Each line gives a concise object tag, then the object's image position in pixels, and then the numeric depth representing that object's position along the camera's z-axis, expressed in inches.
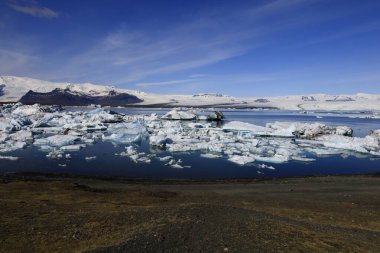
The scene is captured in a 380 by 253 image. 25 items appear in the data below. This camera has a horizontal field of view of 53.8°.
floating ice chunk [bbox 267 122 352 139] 1261.1
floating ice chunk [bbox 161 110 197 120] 2149.5
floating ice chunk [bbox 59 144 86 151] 900.3
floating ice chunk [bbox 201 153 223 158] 840.1
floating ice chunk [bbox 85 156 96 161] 778.9
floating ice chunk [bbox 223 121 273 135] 1299.0
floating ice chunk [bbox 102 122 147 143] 1090.7
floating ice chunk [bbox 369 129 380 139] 1205.7
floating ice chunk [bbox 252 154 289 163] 796.0
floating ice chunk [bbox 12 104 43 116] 2054.6
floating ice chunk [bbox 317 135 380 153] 975.0
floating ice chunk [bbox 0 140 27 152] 871.1
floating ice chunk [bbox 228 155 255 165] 771.0
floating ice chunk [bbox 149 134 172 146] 975.0
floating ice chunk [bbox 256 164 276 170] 727.2
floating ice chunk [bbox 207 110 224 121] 2152.2
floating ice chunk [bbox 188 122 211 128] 1584.8
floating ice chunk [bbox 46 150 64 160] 791.6
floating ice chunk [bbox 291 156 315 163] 815.9
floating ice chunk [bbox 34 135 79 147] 962.1
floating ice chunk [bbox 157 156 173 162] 787.8
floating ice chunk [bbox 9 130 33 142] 1015.6
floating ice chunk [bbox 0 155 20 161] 757.8
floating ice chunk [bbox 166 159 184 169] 721.3
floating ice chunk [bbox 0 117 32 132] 1266.0
